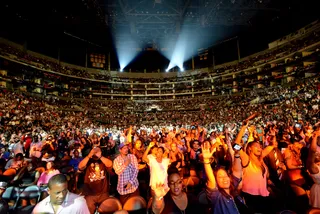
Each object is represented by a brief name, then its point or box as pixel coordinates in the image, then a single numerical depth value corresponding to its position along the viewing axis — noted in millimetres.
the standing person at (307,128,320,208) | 2310
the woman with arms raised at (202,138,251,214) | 1922
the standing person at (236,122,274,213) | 2616
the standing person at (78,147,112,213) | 2895
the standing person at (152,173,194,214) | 2331
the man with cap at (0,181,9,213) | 2521
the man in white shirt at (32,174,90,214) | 1733
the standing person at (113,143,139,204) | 3020
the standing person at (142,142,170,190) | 2825
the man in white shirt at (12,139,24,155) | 6682
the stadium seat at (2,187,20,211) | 3164
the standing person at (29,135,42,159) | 6020
